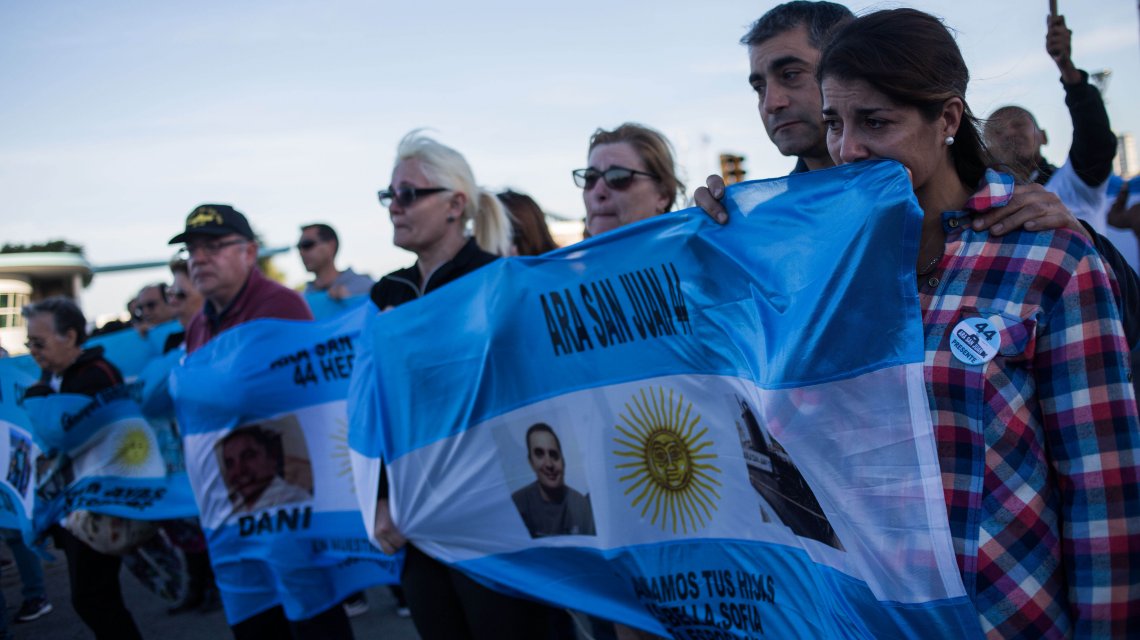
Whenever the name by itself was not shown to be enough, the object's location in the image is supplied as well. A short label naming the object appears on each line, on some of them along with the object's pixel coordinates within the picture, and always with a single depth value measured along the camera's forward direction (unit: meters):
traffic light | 13.79
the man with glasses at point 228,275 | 4.20
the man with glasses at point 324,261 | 8.06
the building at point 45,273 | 17.44
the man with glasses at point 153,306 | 9.10
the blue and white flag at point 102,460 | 4.86
